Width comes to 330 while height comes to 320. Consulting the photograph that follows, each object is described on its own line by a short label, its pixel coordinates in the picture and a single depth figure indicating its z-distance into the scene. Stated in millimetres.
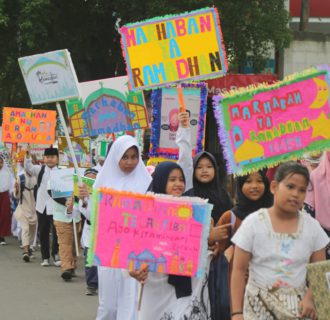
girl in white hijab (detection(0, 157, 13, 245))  22590
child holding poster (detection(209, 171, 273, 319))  7766
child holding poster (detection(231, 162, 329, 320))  6265
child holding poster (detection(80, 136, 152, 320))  8981
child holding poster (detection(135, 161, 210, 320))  7676
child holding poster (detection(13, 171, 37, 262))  19689
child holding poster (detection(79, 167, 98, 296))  13765
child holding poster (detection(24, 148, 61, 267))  17901
